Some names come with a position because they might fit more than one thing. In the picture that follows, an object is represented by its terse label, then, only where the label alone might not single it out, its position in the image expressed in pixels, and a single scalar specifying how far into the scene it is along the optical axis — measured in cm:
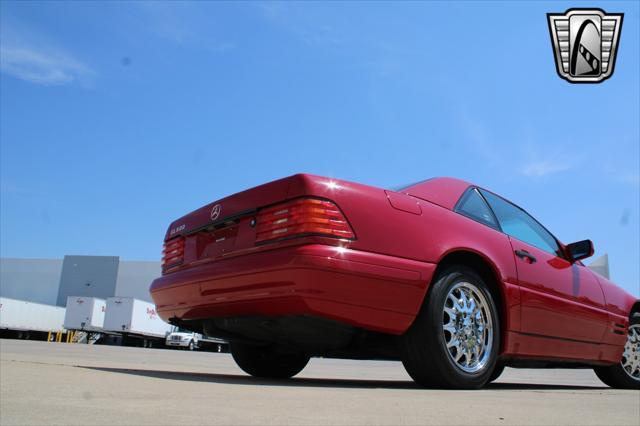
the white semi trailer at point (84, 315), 3584
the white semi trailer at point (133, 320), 3441
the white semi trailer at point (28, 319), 3484
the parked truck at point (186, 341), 3362
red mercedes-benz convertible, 314
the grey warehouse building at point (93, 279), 5506
